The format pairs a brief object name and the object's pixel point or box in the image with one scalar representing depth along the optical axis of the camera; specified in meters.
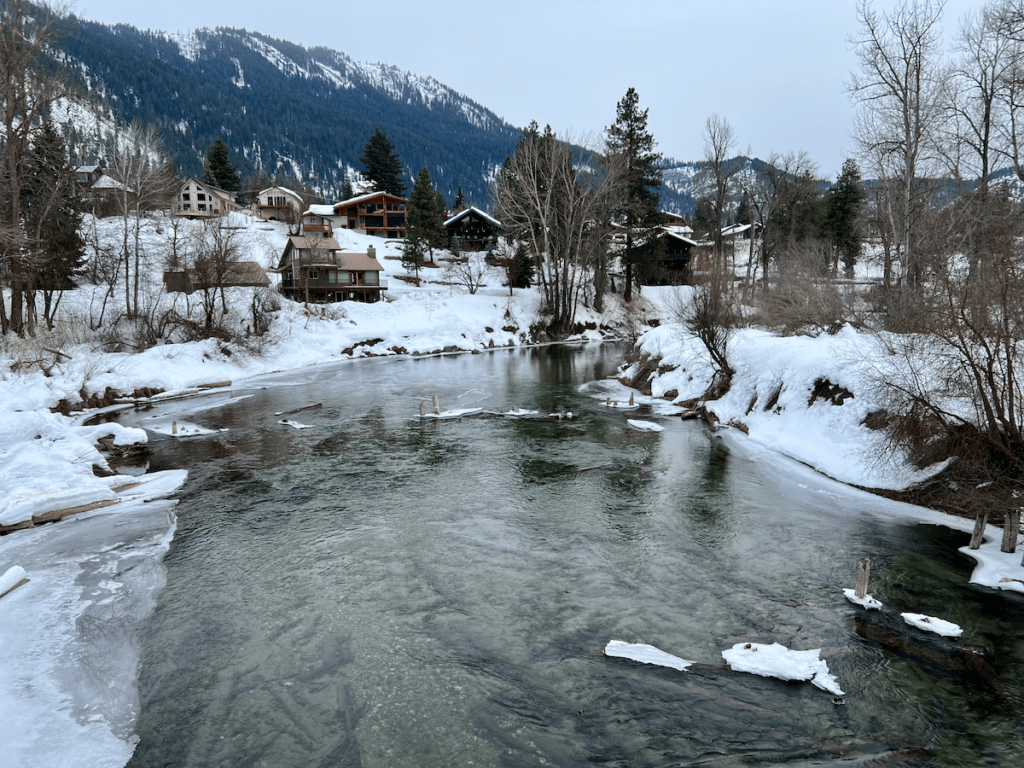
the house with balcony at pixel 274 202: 85.69
